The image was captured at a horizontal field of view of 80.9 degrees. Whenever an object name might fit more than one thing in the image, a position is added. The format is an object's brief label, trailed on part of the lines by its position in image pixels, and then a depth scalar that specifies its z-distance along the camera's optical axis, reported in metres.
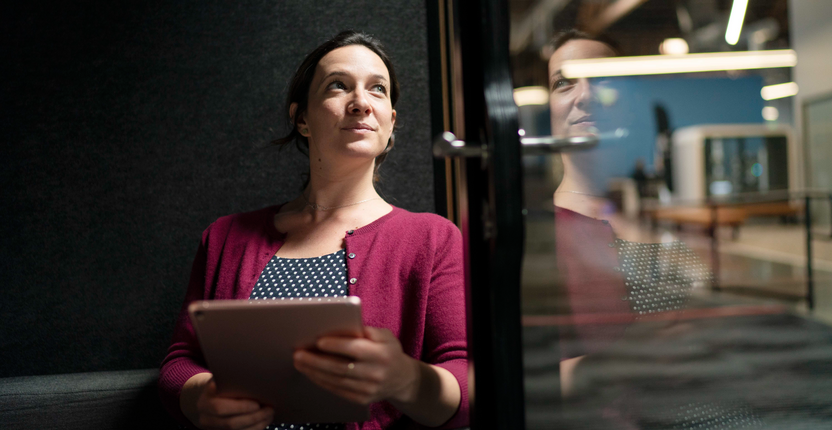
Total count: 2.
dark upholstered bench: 1.07
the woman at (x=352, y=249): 0.79
